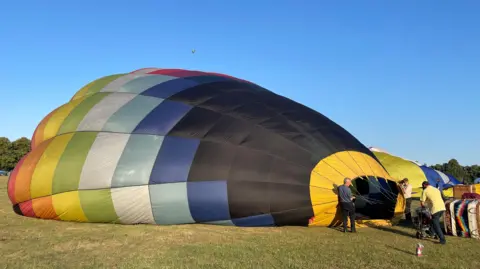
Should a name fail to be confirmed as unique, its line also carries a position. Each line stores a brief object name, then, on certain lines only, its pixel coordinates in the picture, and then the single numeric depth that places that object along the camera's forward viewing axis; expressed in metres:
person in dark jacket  7.53
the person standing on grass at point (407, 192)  8.78
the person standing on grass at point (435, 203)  6.84
